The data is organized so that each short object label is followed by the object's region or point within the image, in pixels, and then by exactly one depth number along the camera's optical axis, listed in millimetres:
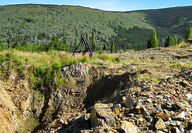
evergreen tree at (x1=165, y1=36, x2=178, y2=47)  67250
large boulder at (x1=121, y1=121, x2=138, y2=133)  3029
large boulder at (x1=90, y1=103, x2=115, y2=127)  3248
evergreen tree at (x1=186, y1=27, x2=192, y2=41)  50488
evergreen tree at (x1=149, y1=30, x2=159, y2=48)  62938
